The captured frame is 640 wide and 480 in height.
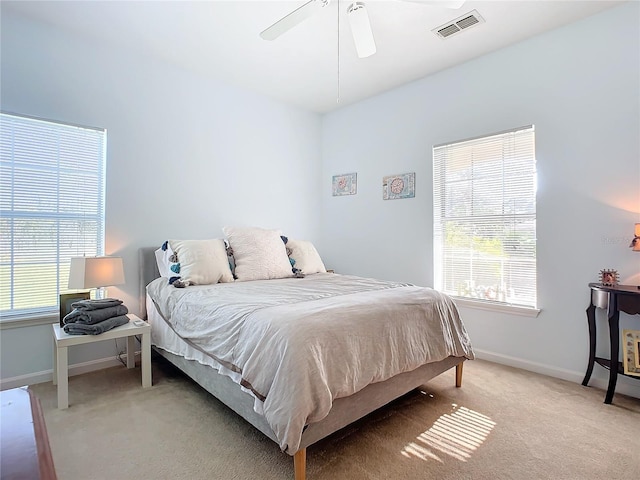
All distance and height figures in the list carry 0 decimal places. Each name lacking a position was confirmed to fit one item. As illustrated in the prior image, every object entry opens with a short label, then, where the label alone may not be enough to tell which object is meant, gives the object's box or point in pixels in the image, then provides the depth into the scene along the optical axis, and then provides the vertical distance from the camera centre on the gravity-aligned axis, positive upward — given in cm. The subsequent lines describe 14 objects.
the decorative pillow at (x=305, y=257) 339 -13
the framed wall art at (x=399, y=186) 364 +66
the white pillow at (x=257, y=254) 300 -9
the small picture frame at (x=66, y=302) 247 -44
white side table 211 -72
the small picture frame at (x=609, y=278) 235 -23
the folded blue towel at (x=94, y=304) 230 -43
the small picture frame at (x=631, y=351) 215 -69
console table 214 -41
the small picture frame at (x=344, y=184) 423 +78
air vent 252 +173
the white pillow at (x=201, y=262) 272 -15
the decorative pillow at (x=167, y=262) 280 -16
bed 142 -55
